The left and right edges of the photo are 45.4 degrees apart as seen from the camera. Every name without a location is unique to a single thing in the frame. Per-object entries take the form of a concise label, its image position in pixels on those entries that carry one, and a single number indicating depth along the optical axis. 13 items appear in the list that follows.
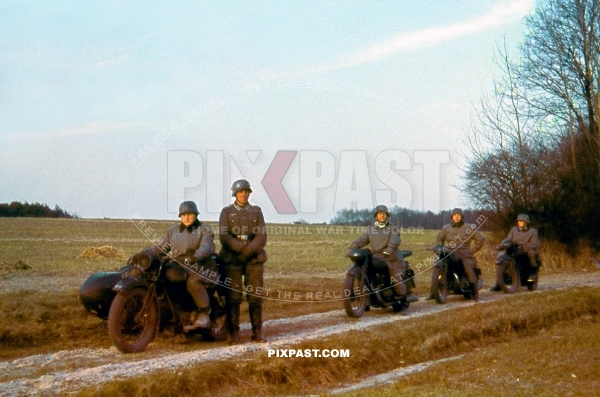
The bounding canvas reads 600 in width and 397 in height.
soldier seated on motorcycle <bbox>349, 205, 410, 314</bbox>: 13.02
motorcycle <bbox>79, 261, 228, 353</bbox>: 8.80
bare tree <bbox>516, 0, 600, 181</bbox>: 32.22
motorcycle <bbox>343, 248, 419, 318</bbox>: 12.45
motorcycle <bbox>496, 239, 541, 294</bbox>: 16.89
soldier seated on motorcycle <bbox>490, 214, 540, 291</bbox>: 17.31
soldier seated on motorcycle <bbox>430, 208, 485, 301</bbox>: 14.95
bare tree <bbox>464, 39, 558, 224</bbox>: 28.94
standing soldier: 9.73
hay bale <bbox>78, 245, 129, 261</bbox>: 25.78
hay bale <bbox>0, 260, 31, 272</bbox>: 20.56
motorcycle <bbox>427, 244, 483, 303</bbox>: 14.67
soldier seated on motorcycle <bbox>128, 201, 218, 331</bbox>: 9.48
